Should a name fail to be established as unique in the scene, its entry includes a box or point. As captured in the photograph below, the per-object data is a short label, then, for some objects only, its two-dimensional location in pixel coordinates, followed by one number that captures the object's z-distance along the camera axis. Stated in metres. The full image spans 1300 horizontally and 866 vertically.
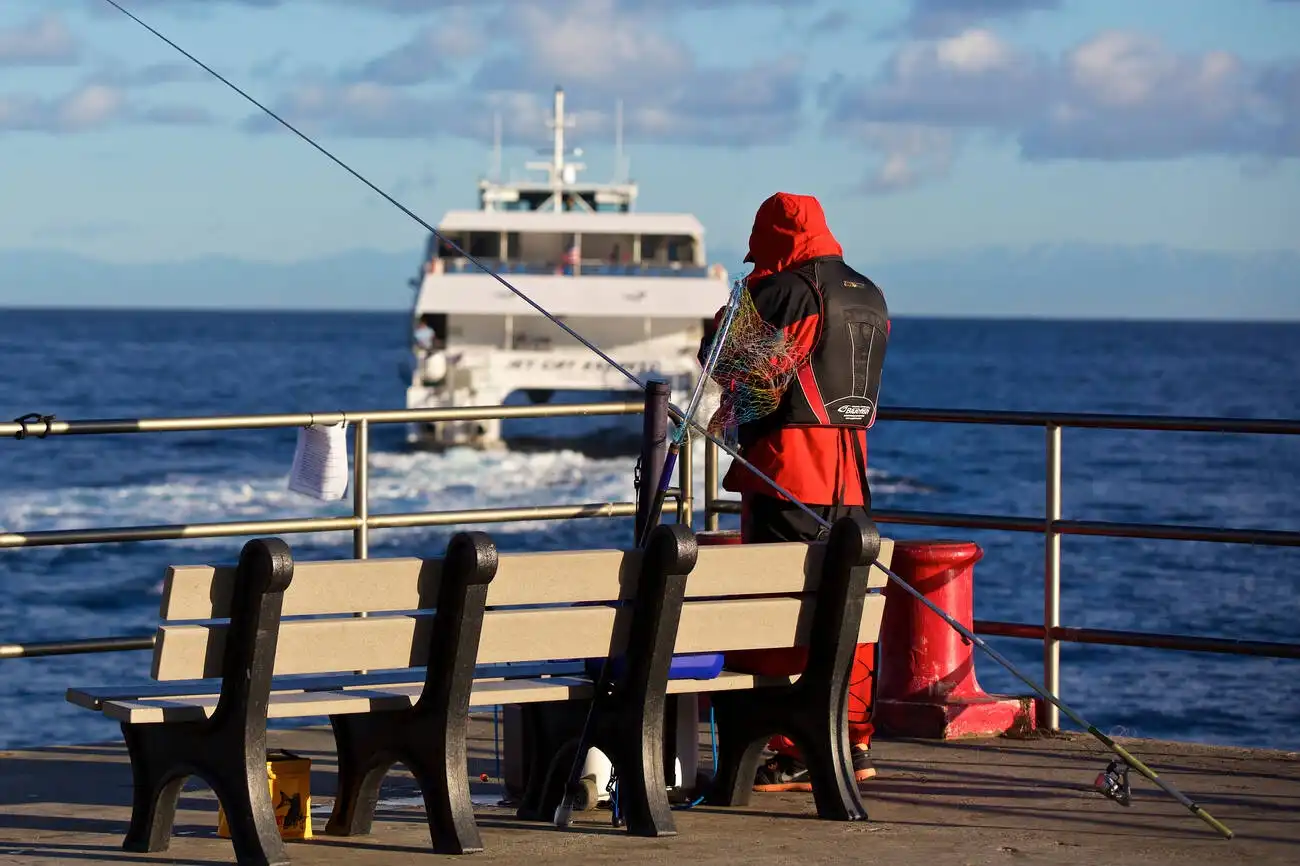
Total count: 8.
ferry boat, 87.12
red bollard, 13.95
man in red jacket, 11.42
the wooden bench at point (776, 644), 10.92
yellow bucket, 10.91
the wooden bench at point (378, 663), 9.76
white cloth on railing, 14.13
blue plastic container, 11.32
